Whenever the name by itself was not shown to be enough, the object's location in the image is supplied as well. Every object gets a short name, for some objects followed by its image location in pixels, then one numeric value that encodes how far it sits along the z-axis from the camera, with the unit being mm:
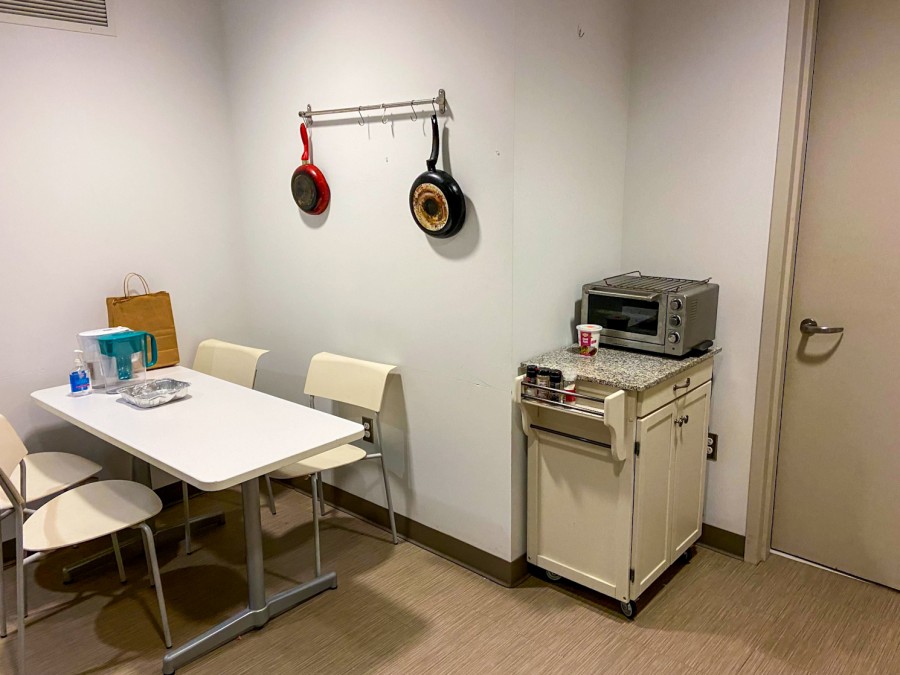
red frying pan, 2846
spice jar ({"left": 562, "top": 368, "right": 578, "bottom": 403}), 2176
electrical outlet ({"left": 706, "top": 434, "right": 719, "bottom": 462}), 2701
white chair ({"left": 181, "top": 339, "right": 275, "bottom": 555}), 2947
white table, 1911
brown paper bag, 2922
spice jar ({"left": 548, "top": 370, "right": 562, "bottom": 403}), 2195
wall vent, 2570
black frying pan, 2330
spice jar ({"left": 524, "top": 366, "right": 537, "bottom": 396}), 2256
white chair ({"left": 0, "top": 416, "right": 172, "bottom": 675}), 1996
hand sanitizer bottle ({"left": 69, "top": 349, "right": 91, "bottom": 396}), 2588
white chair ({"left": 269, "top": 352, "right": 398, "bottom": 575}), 2617
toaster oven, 2322
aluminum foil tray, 2422
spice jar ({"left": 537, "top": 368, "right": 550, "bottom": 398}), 2219
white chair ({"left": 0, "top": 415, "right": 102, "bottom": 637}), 2334
